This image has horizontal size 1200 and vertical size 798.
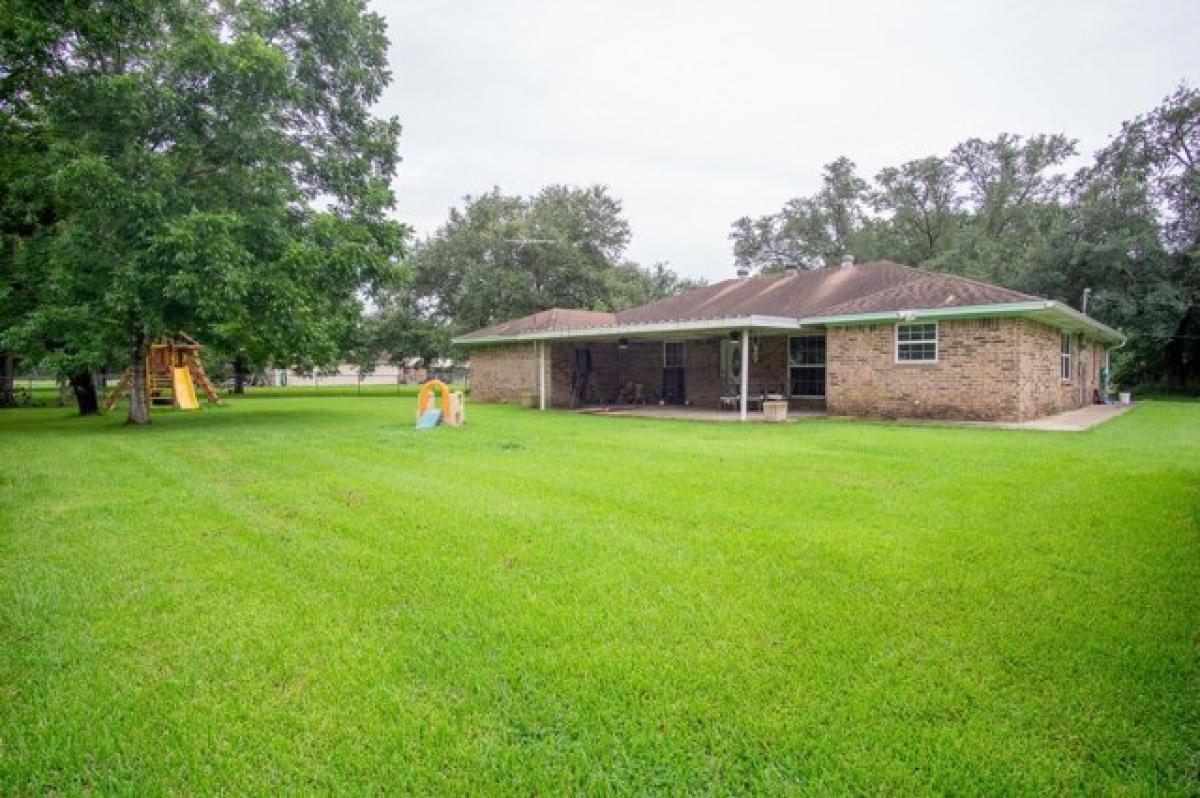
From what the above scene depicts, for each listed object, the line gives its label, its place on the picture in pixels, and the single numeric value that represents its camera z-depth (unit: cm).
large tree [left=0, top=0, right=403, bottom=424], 1222
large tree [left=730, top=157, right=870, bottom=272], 3938
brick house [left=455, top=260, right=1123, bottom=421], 1341
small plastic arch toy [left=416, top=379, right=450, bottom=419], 1337
